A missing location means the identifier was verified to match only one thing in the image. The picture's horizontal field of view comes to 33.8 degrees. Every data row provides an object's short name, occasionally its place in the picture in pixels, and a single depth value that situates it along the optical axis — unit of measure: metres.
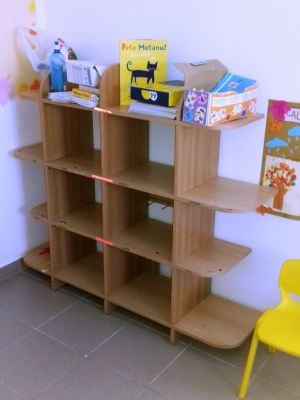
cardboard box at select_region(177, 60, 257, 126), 1.96
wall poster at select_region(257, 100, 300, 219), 2.19
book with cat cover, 2.25
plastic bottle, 2.50
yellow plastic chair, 1.93
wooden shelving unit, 2.27
